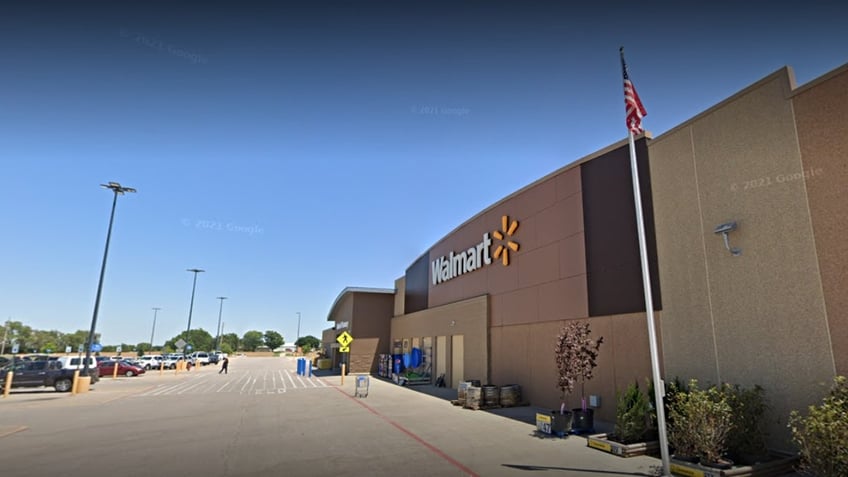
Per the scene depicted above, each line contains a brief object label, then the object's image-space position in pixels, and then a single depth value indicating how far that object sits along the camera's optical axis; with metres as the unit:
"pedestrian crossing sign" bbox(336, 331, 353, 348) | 26.75
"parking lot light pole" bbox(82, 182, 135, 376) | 25.16
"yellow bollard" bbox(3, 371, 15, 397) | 23.20
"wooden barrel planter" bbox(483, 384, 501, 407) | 17.55
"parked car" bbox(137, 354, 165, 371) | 50.16
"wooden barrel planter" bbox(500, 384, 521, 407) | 17.55
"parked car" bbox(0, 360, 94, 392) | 25.56
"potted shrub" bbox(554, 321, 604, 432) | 12.69
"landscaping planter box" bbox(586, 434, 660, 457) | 9.98
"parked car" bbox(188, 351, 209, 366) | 63.94
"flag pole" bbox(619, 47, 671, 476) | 8.39
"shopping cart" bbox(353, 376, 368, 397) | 21.86
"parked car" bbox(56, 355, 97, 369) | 27.00
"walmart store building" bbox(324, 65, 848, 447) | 9.09
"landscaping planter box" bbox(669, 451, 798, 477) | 8.09
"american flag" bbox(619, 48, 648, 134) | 10.24
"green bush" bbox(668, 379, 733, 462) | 8.62
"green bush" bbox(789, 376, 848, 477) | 6.80
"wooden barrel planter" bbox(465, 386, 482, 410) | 17.28
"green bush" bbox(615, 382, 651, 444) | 10.52
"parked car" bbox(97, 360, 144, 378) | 38.12
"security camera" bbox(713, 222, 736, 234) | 10.70
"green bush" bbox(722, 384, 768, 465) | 8.86
